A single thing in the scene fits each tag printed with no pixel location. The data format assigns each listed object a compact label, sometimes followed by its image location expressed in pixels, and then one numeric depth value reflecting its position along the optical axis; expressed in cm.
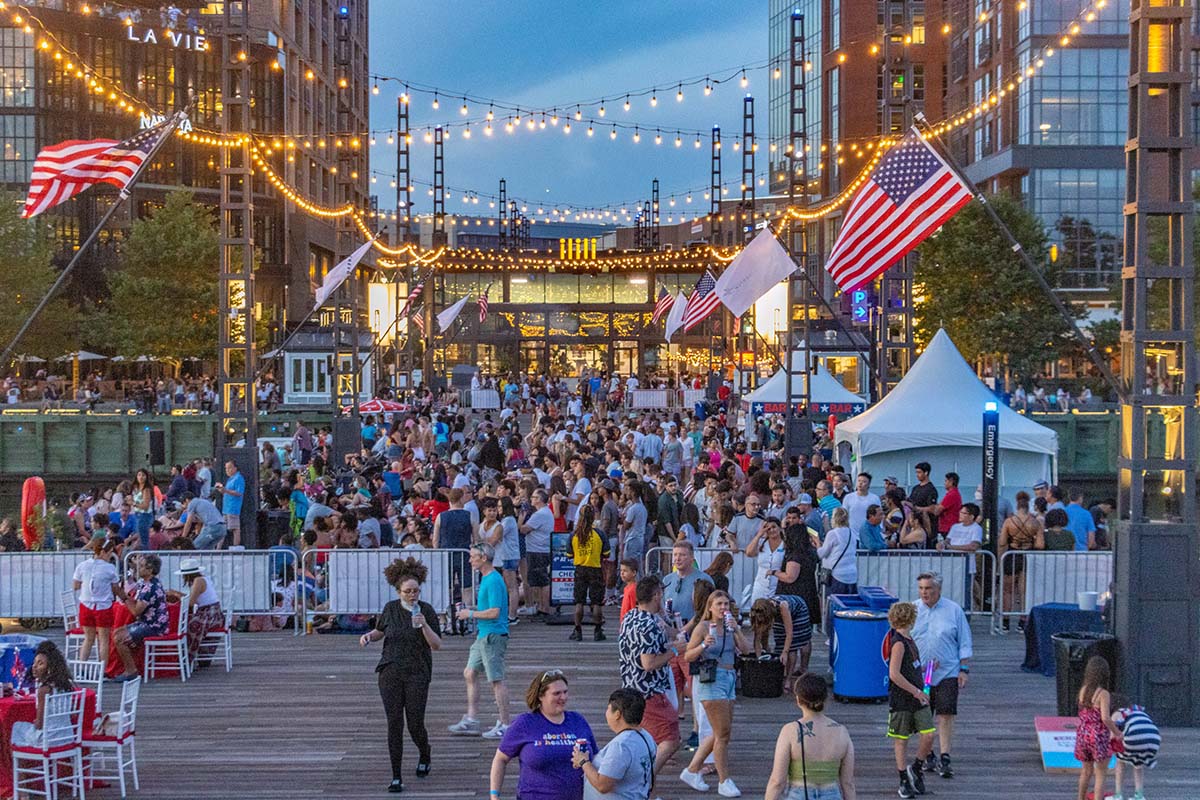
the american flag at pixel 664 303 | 4948
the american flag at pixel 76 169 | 1833
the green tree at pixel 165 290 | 5878
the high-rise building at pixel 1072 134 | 5722
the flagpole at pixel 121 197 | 1797
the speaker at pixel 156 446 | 3331
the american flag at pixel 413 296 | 4016
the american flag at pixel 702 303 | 3500
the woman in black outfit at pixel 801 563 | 1298
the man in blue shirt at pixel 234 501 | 1961
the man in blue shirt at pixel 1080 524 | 1620
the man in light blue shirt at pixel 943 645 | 1012
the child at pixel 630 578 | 1115
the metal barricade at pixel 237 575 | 1564
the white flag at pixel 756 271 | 2405
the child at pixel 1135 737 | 880
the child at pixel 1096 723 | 891
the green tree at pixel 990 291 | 5094
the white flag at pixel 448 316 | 4406
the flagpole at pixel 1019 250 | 1363
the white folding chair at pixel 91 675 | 1048
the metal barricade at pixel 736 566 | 1557
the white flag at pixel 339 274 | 2800
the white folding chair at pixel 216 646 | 1410
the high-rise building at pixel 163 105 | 6844
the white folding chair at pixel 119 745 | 977
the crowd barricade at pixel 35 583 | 1559
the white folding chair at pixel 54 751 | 939
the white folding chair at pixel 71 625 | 1370
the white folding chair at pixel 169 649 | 1351
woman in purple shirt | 714
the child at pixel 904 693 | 948
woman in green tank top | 711
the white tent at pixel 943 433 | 2128
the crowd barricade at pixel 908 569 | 1532
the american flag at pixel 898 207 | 1844
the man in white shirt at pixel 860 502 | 1605
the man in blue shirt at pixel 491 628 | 1084
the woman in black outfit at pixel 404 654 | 976
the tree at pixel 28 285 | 5472
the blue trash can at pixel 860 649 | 1238
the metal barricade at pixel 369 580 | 1550
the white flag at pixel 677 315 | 4240
